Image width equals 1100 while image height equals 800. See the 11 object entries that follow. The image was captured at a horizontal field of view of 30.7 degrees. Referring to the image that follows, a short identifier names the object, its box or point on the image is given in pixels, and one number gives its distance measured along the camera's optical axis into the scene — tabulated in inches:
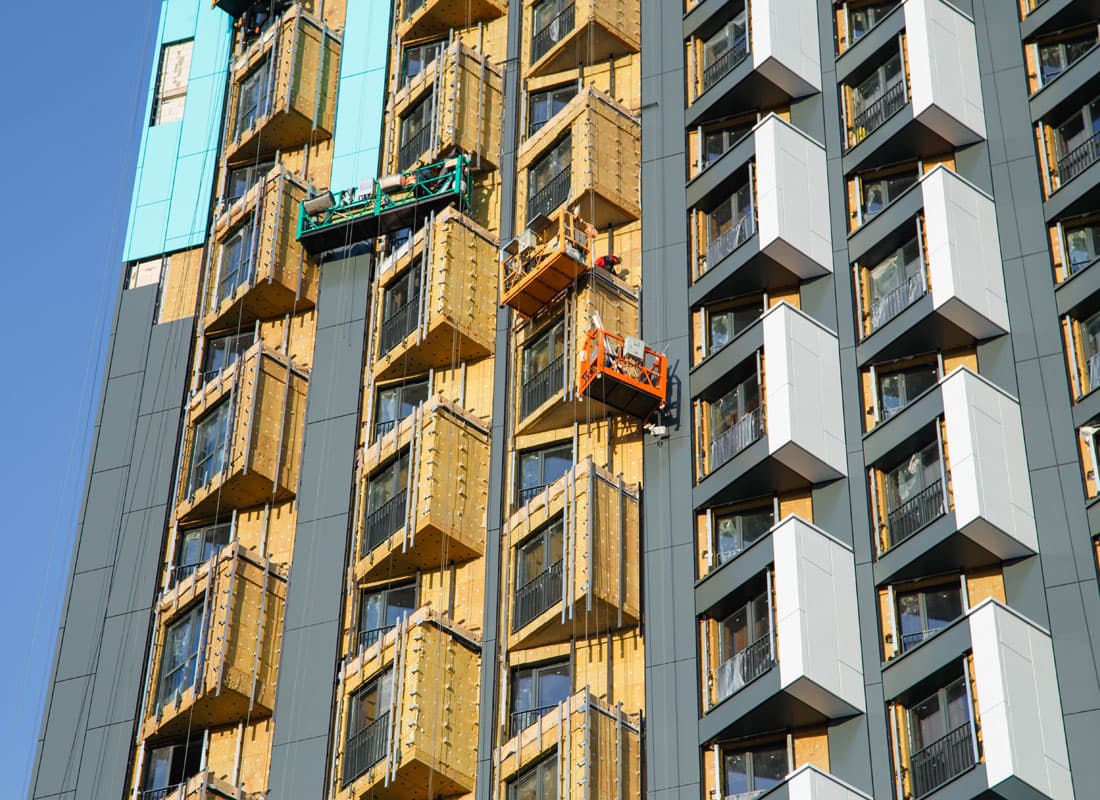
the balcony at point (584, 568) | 1946.4
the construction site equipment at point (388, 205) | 2370.8
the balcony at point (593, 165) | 2257.6
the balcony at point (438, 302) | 2251.5
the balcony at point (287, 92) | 2600.9
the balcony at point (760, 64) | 2242.9
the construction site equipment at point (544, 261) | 2150.6
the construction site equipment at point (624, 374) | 2037.4
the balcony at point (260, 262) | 2432.3
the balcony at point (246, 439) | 2274.9
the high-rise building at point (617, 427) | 1817.2
